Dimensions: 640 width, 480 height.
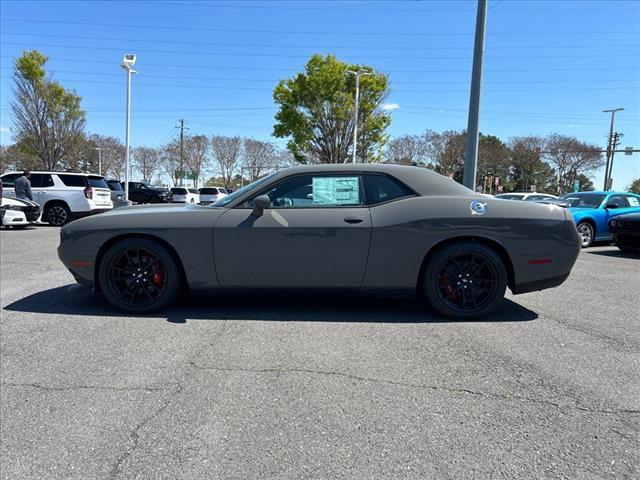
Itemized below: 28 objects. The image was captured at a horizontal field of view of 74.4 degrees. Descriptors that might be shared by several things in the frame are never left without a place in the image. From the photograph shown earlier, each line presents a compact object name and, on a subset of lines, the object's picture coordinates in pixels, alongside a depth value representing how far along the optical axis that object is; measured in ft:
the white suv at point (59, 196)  44.60
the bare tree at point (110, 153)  190.88
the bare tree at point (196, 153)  189.67
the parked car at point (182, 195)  98.43
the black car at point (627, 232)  28.45
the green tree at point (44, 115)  81.20
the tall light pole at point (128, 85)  68.44
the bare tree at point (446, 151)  150.10
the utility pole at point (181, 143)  170.09
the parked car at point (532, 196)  48.15
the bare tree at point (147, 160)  216.54
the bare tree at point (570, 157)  162.50
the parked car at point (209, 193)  91.15
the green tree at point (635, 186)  227.81
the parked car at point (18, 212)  36.80
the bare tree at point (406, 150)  155.53
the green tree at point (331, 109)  89.35
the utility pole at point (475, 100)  33.14
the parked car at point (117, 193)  61.71
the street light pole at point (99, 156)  172.10
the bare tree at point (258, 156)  195.52
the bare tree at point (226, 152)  193.67
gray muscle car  12.71
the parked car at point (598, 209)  35.01
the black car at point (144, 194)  97.81
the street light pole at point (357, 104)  81.95
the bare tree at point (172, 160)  198.18
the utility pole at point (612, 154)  140.77
